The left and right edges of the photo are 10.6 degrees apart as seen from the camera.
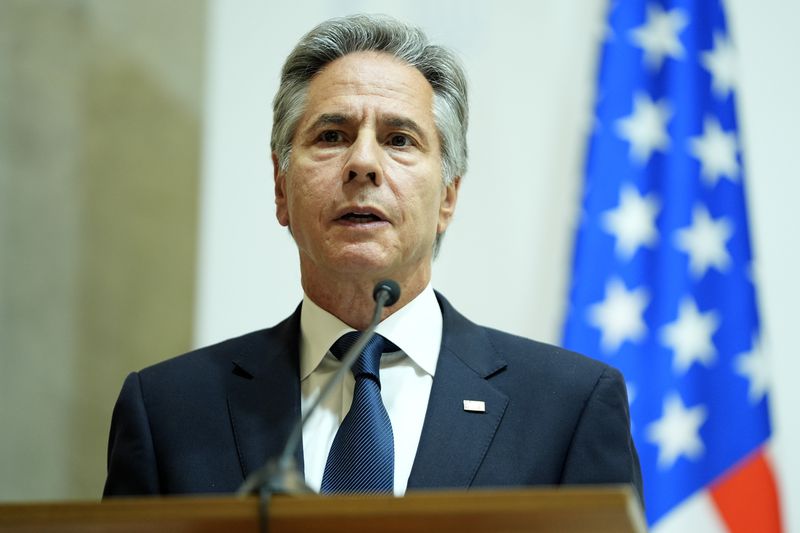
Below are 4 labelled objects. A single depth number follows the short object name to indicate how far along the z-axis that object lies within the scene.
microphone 3.18
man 3.48
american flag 3.89
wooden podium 3.14
